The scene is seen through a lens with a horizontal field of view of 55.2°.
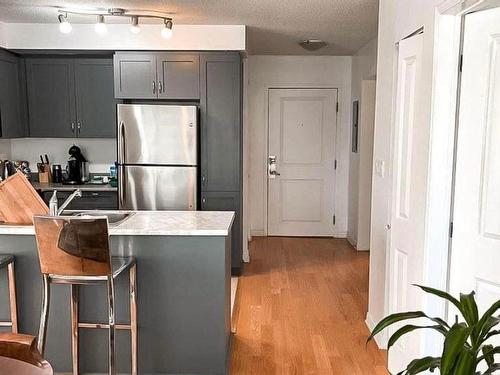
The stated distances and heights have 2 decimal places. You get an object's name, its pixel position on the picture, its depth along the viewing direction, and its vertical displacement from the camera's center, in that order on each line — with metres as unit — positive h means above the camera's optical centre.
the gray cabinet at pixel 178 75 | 4.48 +0.52
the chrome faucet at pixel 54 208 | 2.56 -0.41
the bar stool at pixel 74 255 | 2.19 -0.57
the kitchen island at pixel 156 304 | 2.68 -0.98
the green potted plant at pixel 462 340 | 1.12 -0.52
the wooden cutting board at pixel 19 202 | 2.63 -0.40
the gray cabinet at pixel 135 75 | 4.50 +0.52
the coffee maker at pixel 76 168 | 4.97 -0.39
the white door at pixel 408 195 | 2.39 -0.34
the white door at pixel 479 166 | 1.99 -0.15
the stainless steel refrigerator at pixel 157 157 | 4.29 -0.24
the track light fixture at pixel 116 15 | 3.51 +0.93
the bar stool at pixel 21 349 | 1.68 -0.78
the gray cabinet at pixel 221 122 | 4.48 +0.08
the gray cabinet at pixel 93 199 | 4.60 -0.66
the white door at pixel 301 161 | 6.26 -0.40
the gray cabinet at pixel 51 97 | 4.68 +0.33
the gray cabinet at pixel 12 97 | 4.45 +0.31
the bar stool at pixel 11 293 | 2.62 -0.90
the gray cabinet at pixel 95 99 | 4.69 +0.31
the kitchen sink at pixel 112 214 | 2.94 -0.53
